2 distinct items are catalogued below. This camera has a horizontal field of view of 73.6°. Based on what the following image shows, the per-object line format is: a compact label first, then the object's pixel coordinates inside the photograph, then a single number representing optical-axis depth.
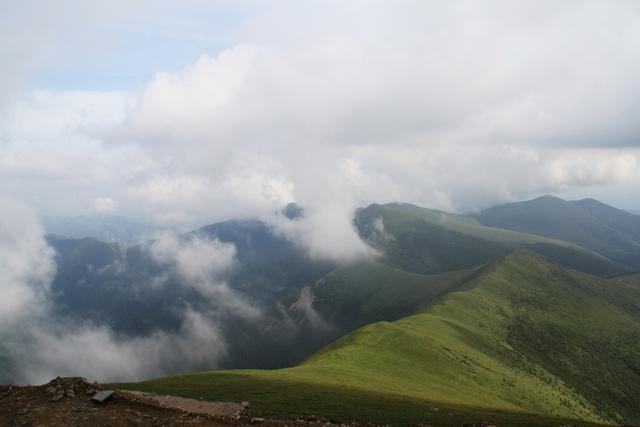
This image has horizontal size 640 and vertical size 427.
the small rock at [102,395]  35.09
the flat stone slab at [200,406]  34.72
